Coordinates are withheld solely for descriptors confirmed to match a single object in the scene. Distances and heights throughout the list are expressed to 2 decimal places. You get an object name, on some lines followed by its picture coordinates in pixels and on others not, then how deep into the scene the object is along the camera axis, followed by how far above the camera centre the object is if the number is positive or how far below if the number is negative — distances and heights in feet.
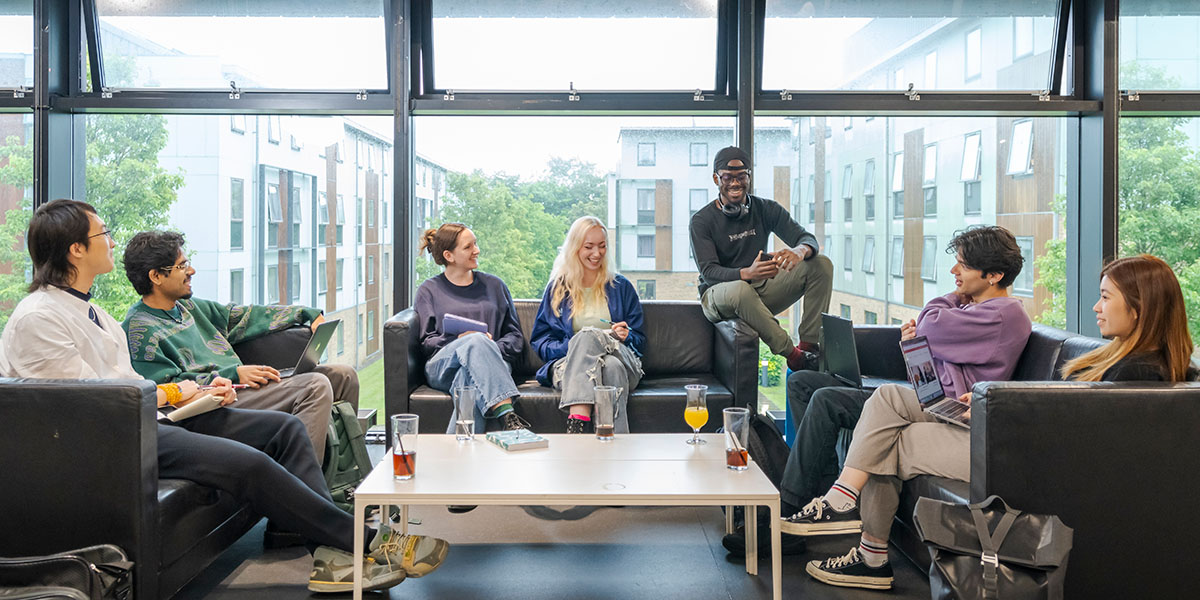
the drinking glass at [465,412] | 10.33 -1.55
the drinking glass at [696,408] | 10.00 -1.45
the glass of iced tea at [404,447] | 8.87 -1.65
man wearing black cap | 14.42 +0.11
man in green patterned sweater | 10.91 -0.87
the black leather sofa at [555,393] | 13.10 -1.70
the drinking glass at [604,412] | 10.44 -1.56
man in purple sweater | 9.57 -1.56
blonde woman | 13.32 -0.64
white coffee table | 8.32 -1.94
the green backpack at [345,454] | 11.53 -2.27
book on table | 10.06 -1.82
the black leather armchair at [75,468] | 8.09 -1.69
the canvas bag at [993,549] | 7.36 -2.20
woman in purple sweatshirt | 12.98 -0.69
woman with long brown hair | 8.23 -0.47
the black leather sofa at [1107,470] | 7.86 -1.65
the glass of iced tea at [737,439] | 9.20 -1.63
